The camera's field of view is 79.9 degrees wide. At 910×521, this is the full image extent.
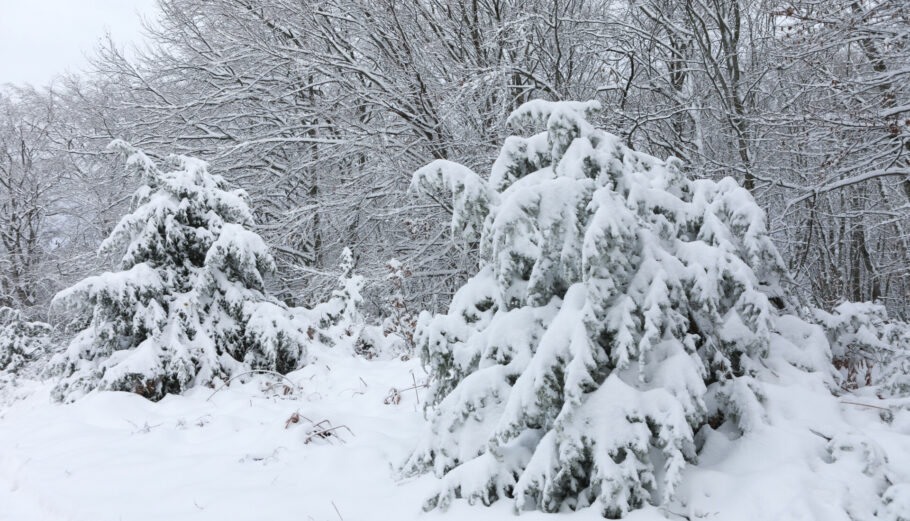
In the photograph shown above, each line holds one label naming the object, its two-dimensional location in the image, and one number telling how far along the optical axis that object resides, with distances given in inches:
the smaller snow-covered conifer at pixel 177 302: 212.4
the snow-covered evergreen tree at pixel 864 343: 137.9
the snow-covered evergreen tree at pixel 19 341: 416.8
